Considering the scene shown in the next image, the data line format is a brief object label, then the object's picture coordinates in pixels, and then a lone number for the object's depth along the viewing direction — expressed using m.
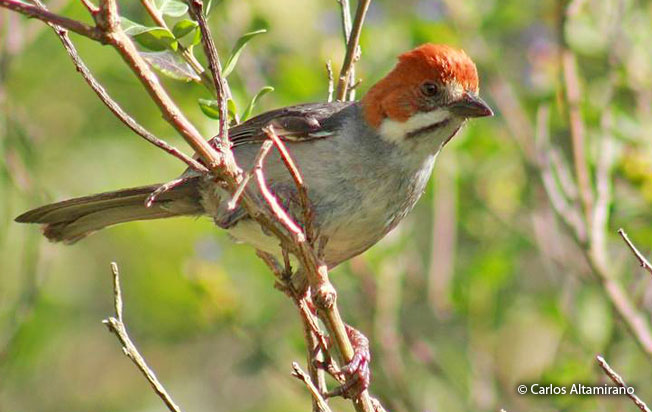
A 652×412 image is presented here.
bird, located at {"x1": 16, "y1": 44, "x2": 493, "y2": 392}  7.72
